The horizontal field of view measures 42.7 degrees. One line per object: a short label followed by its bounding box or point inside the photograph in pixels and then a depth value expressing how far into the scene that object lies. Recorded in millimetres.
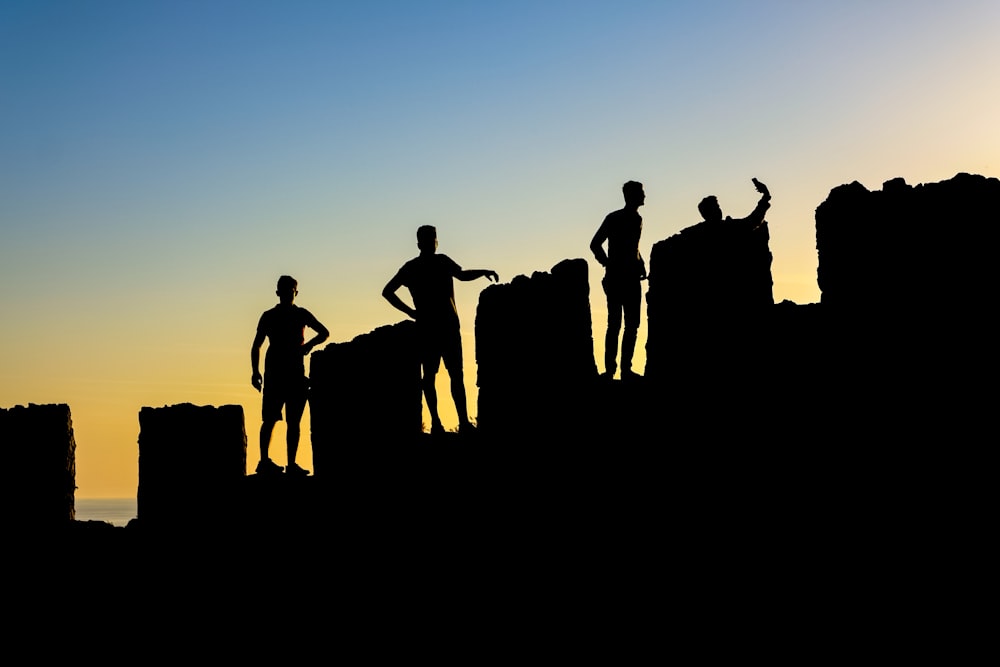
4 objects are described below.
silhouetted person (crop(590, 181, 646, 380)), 14039
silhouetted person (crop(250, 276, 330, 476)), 15727
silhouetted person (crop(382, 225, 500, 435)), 14727
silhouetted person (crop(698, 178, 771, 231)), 12906
